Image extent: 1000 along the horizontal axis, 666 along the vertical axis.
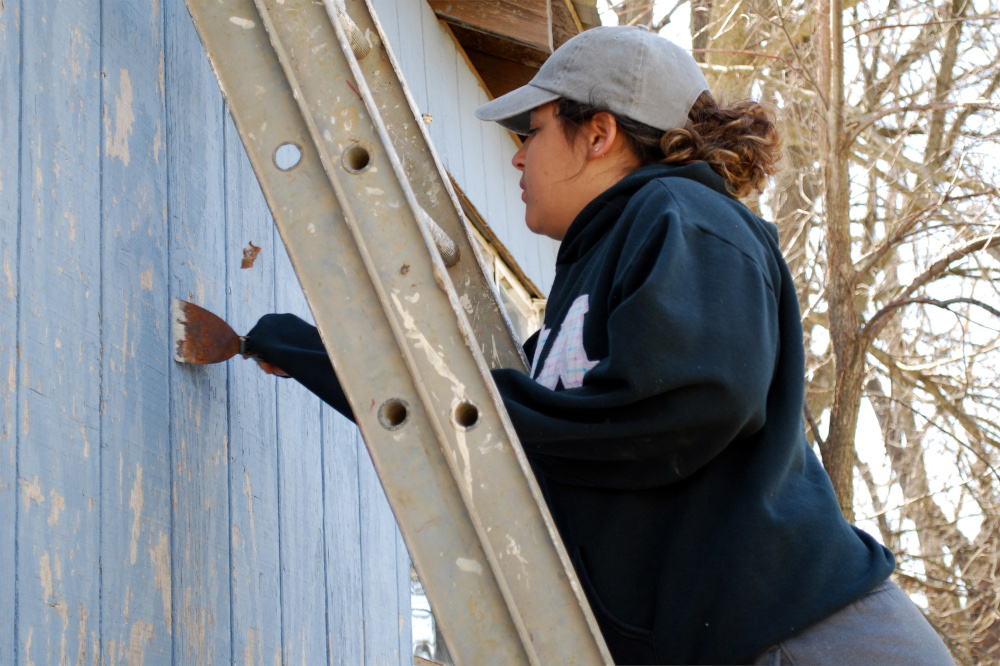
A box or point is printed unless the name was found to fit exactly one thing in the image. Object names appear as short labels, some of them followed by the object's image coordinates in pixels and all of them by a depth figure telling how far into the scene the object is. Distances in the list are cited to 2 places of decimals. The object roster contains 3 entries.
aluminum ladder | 2.56
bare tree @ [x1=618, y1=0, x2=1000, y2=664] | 6.46
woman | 2.66
